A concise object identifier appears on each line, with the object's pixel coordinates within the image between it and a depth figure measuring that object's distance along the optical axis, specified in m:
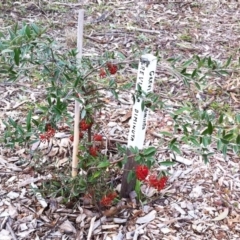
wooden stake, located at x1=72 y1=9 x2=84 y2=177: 1.35
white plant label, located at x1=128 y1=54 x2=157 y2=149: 1.32
